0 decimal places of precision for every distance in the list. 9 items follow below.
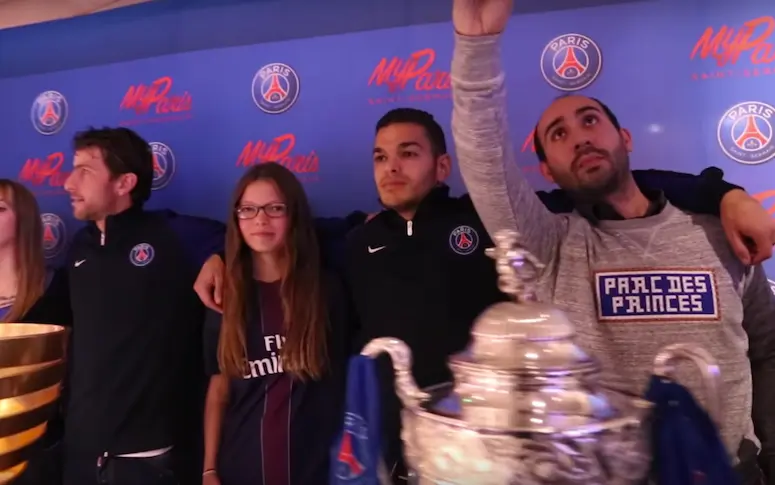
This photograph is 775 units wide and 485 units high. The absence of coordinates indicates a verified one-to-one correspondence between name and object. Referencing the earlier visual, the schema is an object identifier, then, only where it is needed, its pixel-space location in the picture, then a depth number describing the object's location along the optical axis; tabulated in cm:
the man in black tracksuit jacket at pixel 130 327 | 161
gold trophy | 67
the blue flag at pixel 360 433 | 67
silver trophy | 53
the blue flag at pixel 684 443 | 59
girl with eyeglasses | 139
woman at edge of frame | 178
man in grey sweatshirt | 102
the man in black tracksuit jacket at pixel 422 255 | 133
